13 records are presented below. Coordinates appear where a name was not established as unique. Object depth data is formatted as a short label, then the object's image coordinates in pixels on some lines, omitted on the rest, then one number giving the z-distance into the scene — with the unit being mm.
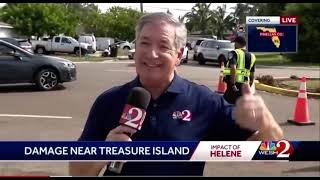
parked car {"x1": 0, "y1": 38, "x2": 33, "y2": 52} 28098
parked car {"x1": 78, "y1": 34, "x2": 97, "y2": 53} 35531
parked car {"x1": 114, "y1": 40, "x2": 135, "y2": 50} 36416
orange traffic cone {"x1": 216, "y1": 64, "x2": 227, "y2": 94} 12265
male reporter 2270
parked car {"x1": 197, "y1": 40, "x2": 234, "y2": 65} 25281
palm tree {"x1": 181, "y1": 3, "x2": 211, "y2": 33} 41669
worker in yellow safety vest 7336
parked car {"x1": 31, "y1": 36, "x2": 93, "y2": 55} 32044
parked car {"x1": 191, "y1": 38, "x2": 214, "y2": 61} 28506
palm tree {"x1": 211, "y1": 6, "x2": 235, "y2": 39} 37134
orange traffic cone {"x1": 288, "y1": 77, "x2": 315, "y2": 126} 8570
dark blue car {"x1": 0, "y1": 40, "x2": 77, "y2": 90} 12484
